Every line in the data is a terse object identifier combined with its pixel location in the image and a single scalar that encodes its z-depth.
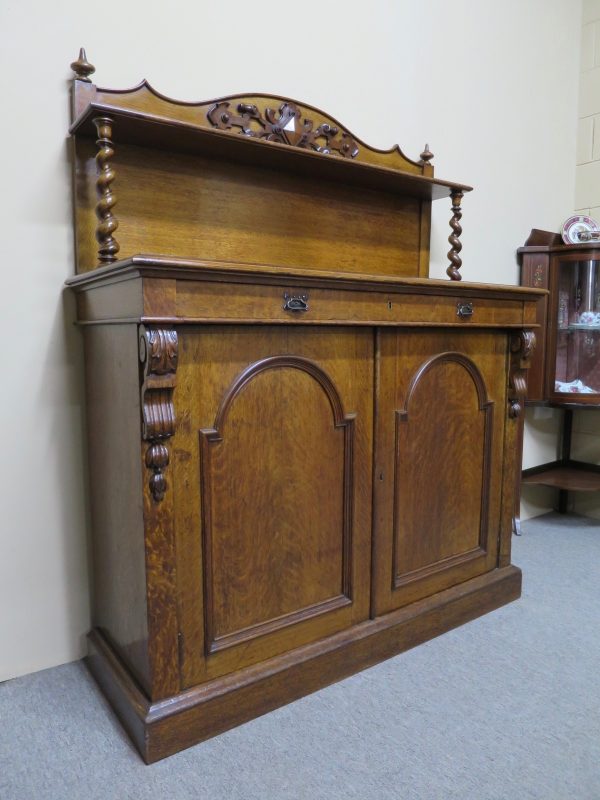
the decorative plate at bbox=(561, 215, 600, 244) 2.77
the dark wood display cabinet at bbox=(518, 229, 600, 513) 2.70
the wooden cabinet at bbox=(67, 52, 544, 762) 1.32
